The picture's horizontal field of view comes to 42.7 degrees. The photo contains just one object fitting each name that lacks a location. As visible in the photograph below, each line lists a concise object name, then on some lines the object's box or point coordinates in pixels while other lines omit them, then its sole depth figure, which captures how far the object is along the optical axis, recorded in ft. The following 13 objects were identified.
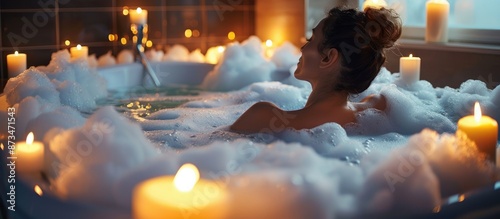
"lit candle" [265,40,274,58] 12.06
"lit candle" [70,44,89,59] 10.16
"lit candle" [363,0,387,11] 9.73
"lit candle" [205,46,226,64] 12.41
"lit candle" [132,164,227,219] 2.98
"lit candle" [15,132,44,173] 4.36
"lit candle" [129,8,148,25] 11.35
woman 6.28
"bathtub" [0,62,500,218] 3.62
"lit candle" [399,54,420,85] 8.25
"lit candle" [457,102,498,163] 4.35
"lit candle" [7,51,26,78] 8.75
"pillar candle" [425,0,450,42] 9.36
